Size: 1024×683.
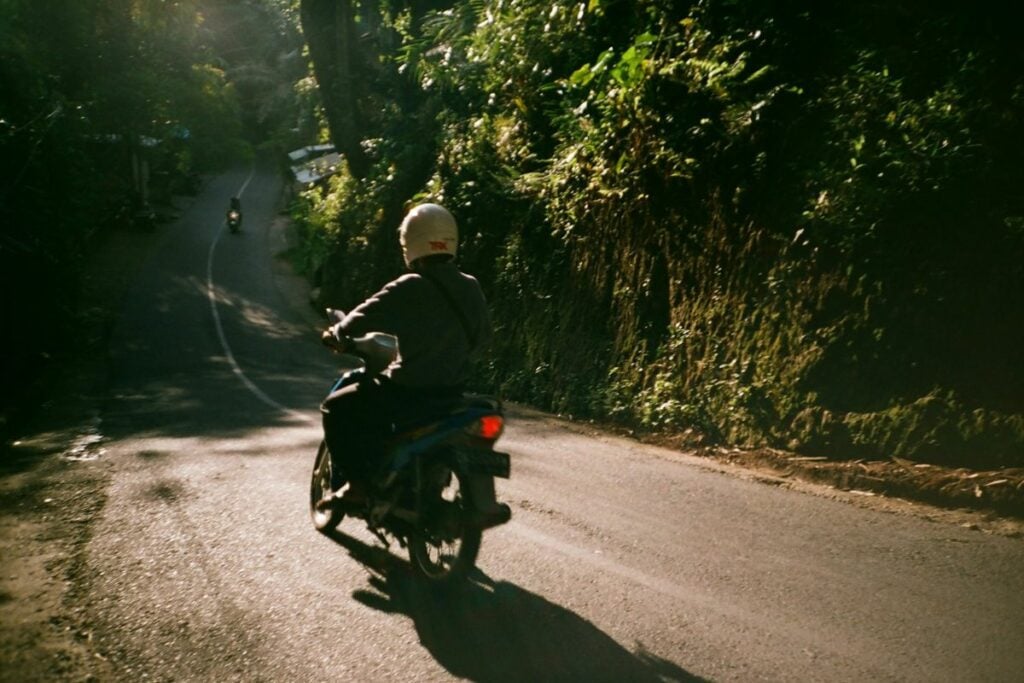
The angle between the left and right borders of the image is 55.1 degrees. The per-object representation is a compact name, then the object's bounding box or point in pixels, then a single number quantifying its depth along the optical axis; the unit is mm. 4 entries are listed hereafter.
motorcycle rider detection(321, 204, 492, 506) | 5438
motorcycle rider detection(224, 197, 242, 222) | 54875
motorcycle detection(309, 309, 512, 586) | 5137
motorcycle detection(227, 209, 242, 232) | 54438
